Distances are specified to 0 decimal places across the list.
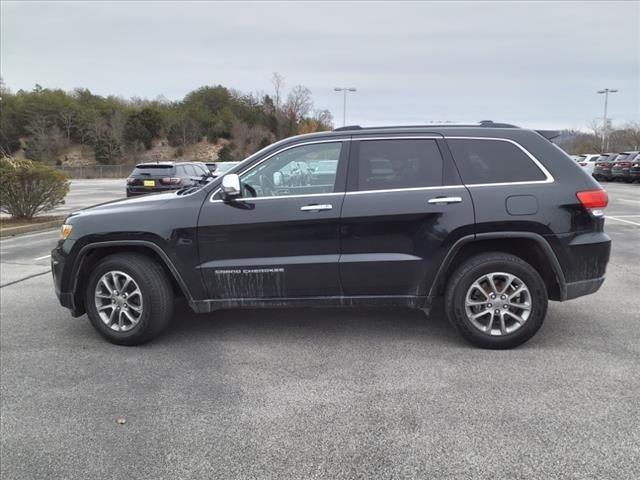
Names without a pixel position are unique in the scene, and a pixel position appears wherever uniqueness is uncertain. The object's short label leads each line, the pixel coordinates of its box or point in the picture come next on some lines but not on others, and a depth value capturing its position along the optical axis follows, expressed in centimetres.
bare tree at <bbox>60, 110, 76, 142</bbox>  6593
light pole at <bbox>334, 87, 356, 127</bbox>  4344
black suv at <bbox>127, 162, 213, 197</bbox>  1639
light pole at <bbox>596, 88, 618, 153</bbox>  5228
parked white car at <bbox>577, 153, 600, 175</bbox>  3315
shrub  1204
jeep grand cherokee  420
